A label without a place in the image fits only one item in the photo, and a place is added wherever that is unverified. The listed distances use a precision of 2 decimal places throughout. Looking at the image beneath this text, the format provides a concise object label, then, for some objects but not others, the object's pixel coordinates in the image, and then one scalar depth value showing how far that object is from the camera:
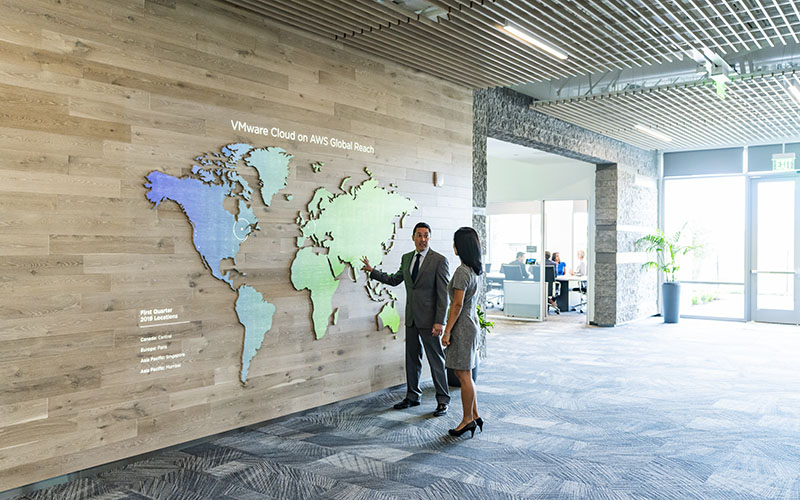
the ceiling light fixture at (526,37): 5.32
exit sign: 11.59
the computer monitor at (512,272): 13.07
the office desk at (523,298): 12.82
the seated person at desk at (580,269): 15.35
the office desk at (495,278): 14.32
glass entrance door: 12.26
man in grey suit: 5.73
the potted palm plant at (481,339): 6.68
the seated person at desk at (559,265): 14.74
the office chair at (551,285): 14.07
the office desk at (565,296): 14.66
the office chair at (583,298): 15.06
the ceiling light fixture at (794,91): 7.64
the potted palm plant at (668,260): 12.52
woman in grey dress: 4.84
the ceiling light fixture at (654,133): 10.30
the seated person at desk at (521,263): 12.98
